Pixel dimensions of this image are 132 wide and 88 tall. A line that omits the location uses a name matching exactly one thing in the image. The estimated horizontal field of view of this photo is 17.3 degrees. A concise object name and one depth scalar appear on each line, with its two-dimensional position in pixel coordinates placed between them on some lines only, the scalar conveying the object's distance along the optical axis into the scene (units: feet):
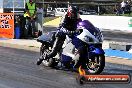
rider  35.73
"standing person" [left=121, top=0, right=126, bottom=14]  124.77
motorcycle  33.78
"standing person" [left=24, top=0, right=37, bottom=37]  68.03
